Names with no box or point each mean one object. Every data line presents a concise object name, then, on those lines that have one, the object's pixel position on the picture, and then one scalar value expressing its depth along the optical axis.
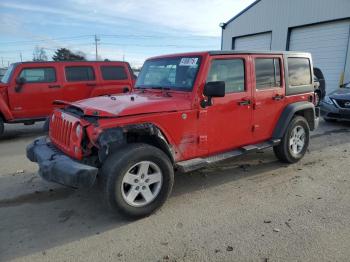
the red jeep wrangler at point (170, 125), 3.46
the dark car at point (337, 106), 9.28
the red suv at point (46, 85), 8.13
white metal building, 14.41
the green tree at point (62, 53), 45.93
